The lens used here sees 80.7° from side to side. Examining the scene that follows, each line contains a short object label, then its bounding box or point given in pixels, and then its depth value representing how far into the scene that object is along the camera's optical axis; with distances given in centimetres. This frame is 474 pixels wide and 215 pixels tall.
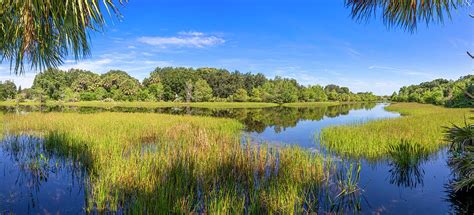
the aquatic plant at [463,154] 618
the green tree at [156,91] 8894
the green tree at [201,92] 8762
